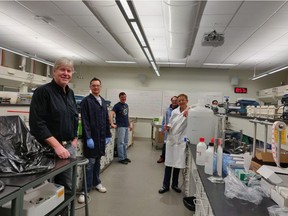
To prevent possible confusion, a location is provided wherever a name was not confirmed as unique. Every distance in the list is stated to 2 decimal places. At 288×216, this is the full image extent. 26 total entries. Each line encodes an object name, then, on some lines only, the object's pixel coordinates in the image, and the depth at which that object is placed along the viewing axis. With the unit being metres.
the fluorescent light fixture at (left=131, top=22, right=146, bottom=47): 2.97
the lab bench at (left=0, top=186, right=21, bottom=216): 0.91
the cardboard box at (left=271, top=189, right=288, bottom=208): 0.93
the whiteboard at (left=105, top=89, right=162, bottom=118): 7.94
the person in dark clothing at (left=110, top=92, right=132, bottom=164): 4.54
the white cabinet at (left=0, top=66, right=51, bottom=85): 4.91
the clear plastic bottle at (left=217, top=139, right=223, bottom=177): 1.43
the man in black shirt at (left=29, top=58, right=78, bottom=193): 1.55
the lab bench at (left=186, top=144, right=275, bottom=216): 0.93
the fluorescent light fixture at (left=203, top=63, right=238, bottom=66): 6.76
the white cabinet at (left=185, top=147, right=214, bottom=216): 1.18
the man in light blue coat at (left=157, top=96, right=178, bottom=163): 4.33
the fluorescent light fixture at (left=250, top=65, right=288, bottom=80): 5.12
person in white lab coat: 2.71
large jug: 2.61
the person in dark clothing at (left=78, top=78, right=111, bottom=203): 2.70
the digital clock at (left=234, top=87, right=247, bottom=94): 7.69
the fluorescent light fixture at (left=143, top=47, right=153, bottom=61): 4.48
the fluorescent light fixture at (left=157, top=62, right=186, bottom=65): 6.97
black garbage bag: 1.17
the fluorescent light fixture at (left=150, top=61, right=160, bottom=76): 5.66
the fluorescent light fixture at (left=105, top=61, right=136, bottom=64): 7.10
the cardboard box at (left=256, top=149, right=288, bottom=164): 1.42
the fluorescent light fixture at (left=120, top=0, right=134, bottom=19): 2.30
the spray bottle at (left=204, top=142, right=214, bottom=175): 1.45
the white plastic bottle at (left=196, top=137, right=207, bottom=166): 1.69
